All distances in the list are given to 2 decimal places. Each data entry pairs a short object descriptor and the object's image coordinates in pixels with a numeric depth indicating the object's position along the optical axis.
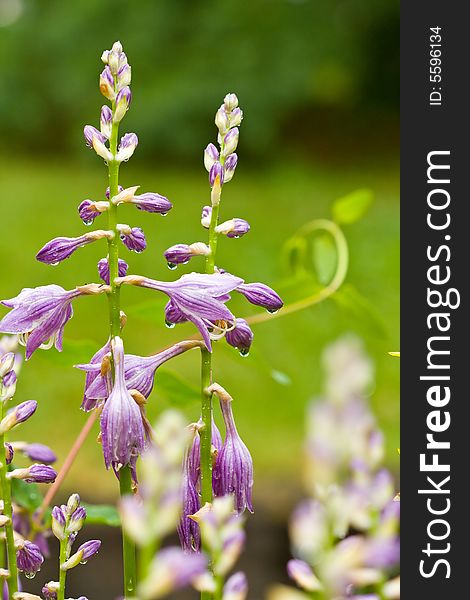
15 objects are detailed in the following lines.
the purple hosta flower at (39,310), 0.78
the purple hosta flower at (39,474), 0.81
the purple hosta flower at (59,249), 0.79
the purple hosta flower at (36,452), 0.89
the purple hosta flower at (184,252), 0.78
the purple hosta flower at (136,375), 0.78
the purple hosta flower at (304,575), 0.64
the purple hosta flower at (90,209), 0.79
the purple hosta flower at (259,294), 0.79
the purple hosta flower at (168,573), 0.54
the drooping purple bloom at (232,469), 0.79
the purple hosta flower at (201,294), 0.77
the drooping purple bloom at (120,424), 0.75
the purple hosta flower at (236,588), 0.64
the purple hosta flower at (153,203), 0.80
